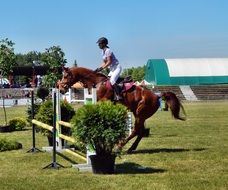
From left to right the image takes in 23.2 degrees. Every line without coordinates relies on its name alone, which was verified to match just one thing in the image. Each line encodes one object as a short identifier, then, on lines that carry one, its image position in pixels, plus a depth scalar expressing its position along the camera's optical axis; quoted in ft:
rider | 43.98
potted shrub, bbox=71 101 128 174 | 33.24
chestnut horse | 46.57
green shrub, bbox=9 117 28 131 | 73.36
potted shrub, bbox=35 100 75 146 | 49.14
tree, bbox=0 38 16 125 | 72.06
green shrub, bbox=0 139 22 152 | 48.19
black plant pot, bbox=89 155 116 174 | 34.06
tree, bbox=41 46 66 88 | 93.15
